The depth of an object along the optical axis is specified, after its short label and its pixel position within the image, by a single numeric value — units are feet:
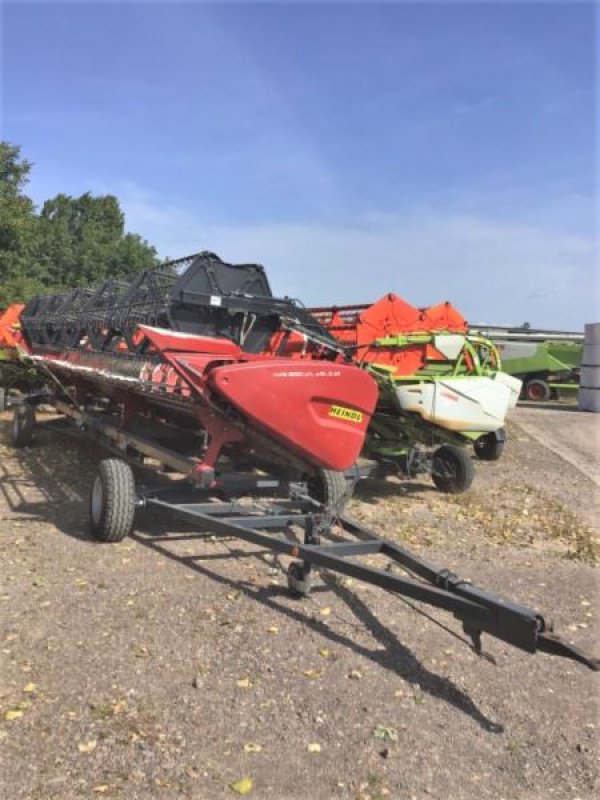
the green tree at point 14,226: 69.77
